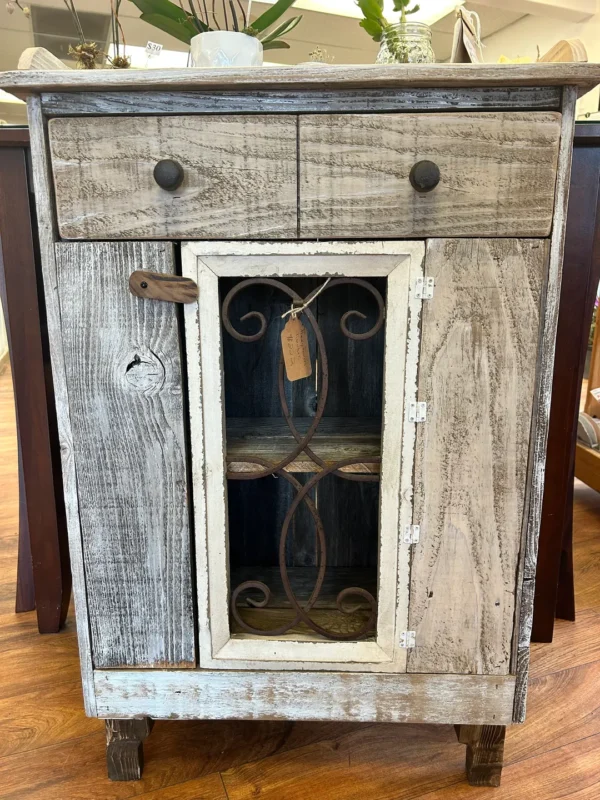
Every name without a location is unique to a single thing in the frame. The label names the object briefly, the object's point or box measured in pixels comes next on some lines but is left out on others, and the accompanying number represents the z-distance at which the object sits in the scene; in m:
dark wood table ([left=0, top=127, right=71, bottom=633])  1.17
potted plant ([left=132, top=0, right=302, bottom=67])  0.89
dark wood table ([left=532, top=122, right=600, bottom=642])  1.13
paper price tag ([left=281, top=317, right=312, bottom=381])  0.90
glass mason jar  0.94
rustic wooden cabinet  0.78
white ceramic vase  0.89
